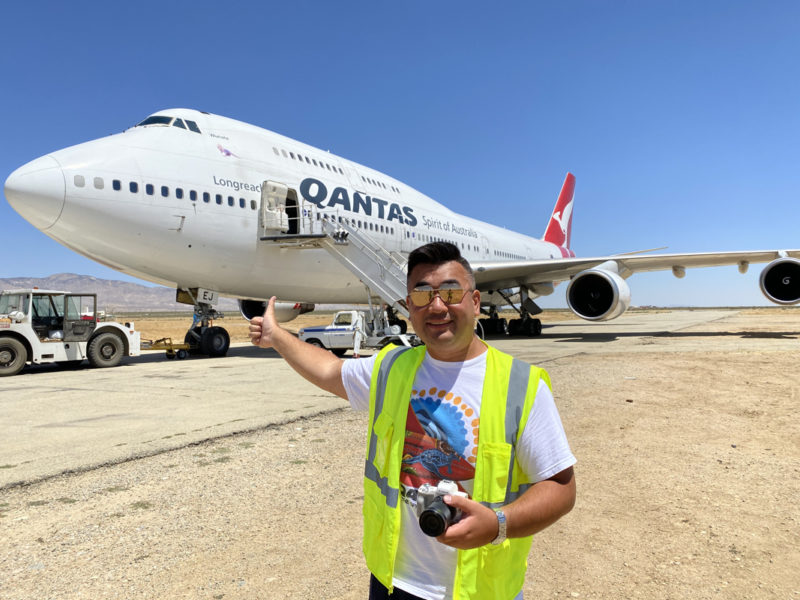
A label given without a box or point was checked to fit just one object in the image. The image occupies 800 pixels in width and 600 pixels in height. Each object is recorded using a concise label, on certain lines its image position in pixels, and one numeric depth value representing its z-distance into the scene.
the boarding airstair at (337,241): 11.52
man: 1.29
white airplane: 9.58
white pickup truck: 12.61
